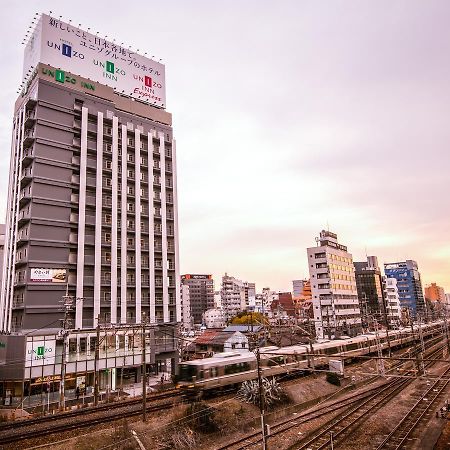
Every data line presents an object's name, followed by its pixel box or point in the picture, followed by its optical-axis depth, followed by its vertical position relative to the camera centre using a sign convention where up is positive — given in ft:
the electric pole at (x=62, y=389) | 98.84 -15.15
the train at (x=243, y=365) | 100.48 -14.09
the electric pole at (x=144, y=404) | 81.22 -16.81
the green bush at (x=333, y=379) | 128.88 -22.06
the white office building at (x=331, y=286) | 271.69 +20.88
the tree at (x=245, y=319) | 293.35 +0.16
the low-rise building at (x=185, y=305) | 445.78 +21.52
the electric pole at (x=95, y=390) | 101.22 -16.48
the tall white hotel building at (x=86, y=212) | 139.23 +49.44
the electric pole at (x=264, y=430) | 55.72 -17.07
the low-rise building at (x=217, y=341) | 204.74 -11.20
